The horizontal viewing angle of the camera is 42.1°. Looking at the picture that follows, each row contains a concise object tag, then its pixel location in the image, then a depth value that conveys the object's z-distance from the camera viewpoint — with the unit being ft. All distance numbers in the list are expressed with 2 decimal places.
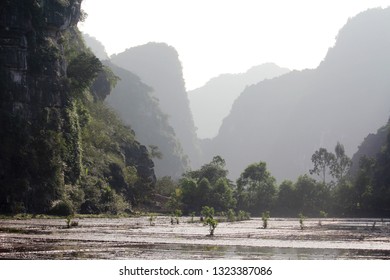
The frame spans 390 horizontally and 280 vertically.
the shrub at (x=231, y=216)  196.24
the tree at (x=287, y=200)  337.52
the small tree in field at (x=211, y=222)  95.14
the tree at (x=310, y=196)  336.70
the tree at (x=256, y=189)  338.34
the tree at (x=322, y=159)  391.04
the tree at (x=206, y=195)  301.02
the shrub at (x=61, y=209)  192.75
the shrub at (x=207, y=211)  188.51
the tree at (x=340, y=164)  382.63
